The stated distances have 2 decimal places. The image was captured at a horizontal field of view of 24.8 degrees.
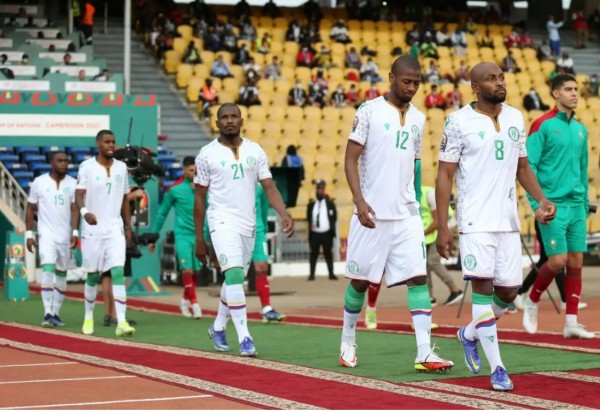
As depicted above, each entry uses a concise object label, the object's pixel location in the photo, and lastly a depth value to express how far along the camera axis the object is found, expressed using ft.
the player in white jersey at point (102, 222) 48.19
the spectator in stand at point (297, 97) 111.34
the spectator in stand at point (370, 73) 119.14
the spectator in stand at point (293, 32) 122.83
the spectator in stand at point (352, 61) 120.78
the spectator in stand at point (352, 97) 113.70
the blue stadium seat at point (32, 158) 88.63
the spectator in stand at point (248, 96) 108.68
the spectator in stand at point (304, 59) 118.52
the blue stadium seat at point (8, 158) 88.12
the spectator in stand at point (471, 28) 133.59
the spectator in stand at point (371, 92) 113.37
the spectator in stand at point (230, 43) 116.16
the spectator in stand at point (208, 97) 107.86
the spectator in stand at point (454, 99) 117.39
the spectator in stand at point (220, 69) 111.34
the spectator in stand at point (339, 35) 125.70
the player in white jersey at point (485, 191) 29.94
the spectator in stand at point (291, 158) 95.71
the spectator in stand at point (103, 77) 92.84
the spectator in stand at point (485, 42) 131.24
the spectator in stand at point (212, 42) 115.55
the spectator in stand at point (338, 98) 112.57
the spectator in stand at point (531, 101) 120.78
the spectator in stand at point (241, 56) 114.21
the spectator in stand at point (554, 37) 135.13
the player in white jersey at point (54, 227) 52.95
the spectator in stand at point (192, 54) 112.78
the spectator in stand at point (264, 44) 118.11
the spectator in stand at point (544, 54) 132.26
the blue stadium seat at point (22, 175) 86.48
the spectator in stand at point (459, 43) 128.67
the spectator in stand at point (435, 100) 116.16
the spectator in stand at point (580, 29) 140.77
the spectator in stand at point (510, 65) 127.13
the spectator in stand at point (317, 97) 111.86
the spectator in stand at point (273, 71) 113.60
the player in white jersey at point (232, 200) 37.93
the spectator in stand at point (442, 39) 129.18
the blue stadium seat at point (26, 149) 89.71
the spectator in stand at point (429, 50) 125.29
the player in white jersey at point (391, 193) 32.65
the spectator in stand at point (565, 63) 128.36
